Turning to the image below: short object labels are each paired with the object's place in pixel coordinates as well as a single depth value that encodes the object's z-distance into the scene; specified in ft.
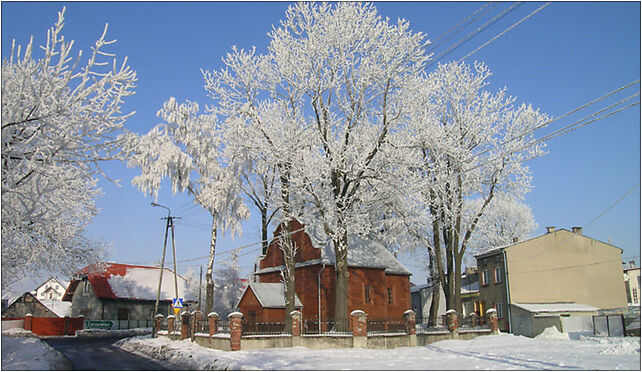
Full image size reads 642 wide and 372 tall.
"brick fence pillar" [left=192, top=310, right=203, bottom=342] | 93.02
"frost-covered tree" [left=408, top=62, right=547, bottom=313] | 100.27
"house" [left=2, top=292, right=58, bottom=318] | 186.19
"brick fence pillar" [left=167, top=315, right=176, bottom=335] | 106.08
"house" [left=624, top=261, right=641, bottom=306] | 188.67
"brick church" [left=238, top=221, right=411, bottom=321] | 103.86
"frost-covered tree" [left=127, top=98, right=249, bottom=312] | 103.50
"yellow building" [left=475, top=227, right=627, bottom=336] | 116.26
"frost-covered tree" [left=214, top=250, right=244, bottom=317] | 168.45
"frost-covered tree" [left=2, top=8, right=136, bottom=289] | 28.45
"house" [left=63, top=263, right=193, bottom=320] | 168.35
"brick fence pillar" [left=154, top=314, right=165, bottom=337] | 116.06
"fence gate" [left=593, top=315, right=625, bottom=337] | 85.81
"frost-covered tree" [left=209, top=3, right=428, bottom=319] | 79.66
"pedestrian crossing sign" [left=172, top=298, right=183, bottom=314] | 101.86
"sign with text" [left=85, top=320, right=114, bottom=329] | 159.44
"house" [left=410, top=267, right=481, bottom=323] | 151.02
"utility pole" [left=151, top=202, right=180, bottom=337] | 128.62
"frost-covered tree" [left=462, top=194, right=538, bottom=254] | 173.99
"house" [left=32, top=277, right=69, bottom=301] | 273.95
